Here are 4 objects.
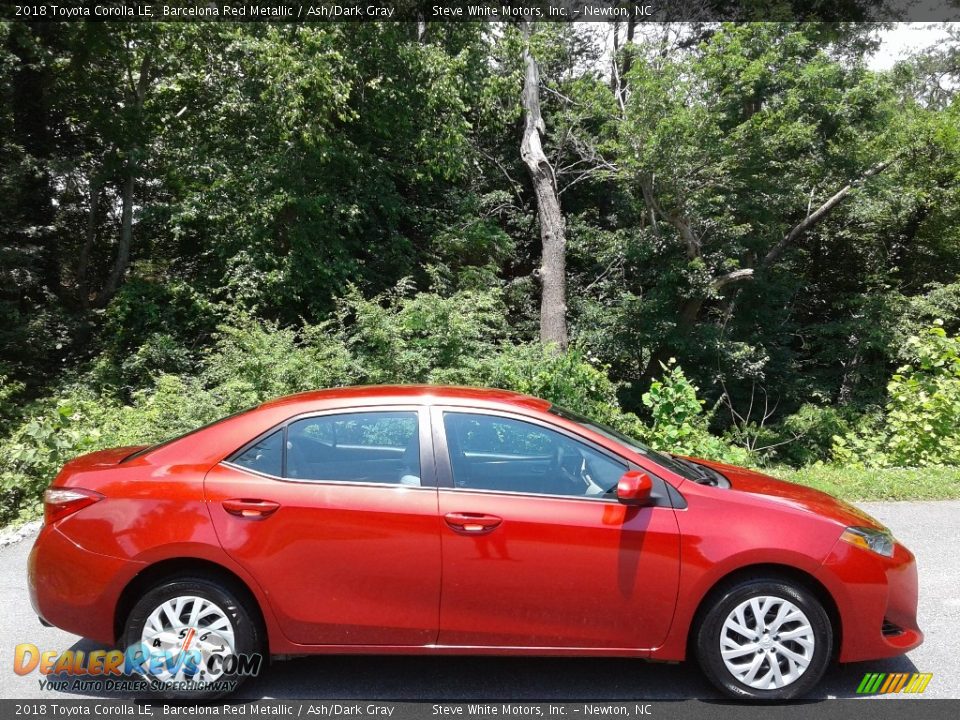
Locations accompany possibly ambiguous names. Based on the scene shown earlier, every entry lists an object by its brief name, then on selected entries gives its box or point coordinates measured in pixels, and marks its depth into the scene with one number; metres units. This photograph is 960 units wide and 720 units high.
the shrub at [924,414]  9.70
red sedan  3.61
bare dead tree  17.44
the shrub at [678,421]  8.70
